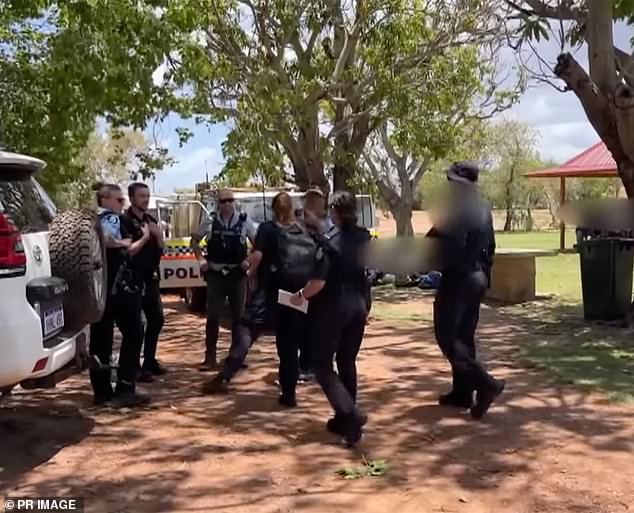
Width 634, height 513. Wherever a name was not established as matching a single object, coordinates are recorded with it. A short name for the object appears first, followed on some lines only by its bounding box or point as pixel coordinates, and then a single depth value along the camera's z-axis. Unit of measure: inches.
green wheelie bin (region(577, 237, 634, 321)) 424.8
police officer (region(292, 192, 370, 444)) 209.2
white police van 487.5
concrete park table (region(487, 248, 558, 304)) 536.4
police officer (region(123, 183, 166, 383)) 271.6
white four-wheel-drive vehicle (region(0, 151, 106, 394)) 181.3
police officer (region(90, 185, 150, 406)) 246.8
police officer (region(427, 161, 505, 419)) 228.8
